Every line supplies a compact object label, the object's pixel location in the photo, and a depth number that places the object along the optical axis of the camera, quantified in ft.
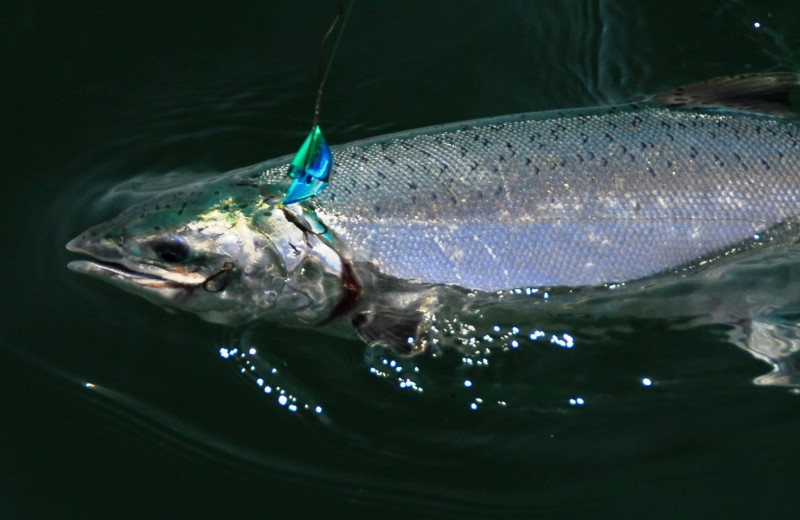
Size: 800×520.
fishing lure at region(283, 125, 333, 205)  10.97
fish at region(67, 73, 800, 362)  12.12
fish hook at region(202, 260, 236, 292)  12.07
